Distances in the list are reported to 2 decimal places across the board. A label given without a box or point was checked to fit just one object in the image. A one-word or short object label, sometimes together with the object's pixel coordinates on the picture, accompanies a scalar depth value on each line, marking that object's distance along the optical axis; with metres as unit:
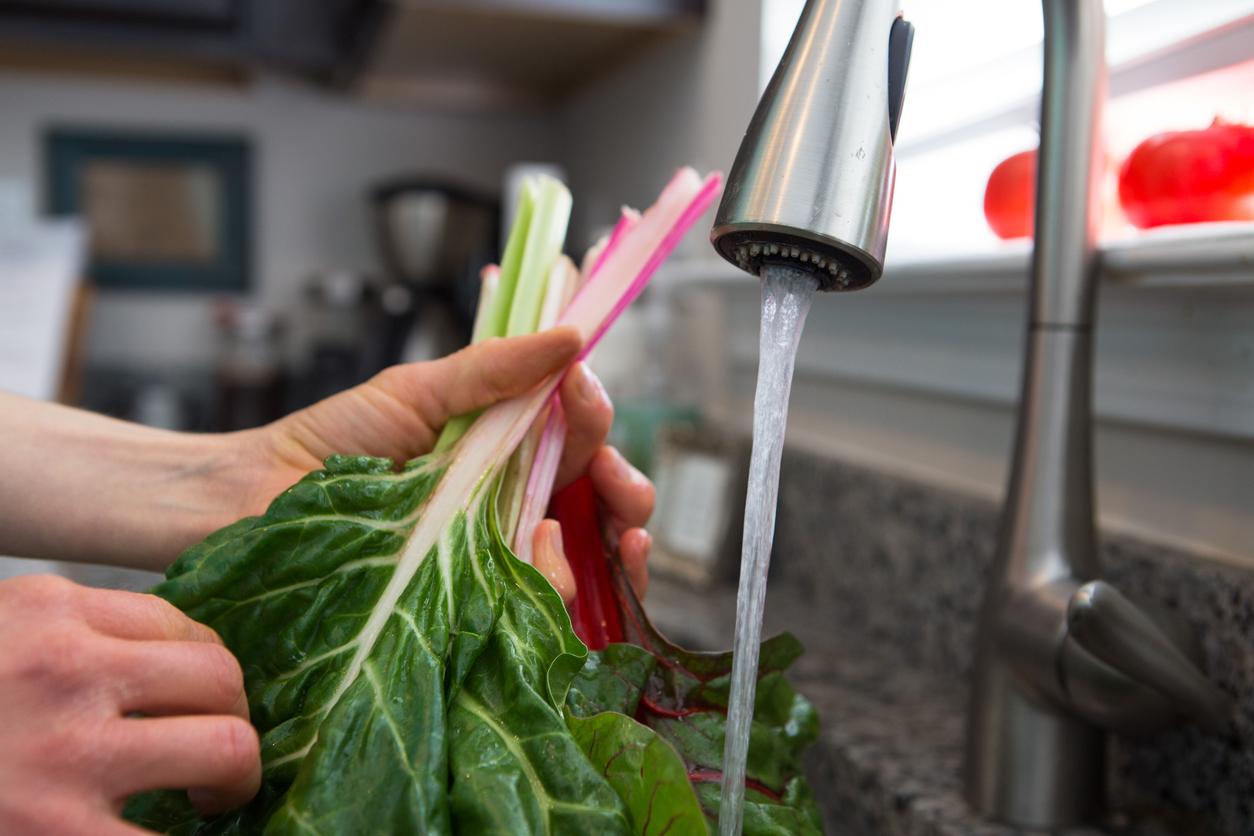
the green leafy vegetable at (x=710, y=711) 0.45
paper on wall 2.12
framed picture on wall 2.50
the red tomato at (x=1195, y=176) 0.66
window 0.76
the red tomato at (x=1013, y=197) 0.81
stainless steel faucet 0.58
